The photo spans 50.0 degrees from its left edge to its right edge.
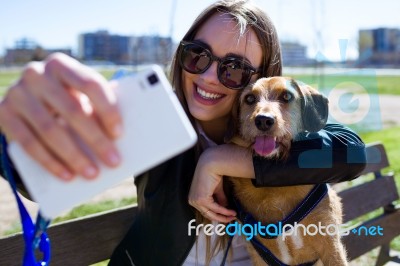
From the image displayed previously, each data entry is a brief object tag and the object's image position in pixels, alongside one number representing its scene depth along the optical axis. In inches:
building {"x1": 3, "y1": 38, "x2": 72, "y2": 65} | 2223.2
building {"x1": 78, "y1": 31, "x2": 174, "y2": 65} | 2657.5
